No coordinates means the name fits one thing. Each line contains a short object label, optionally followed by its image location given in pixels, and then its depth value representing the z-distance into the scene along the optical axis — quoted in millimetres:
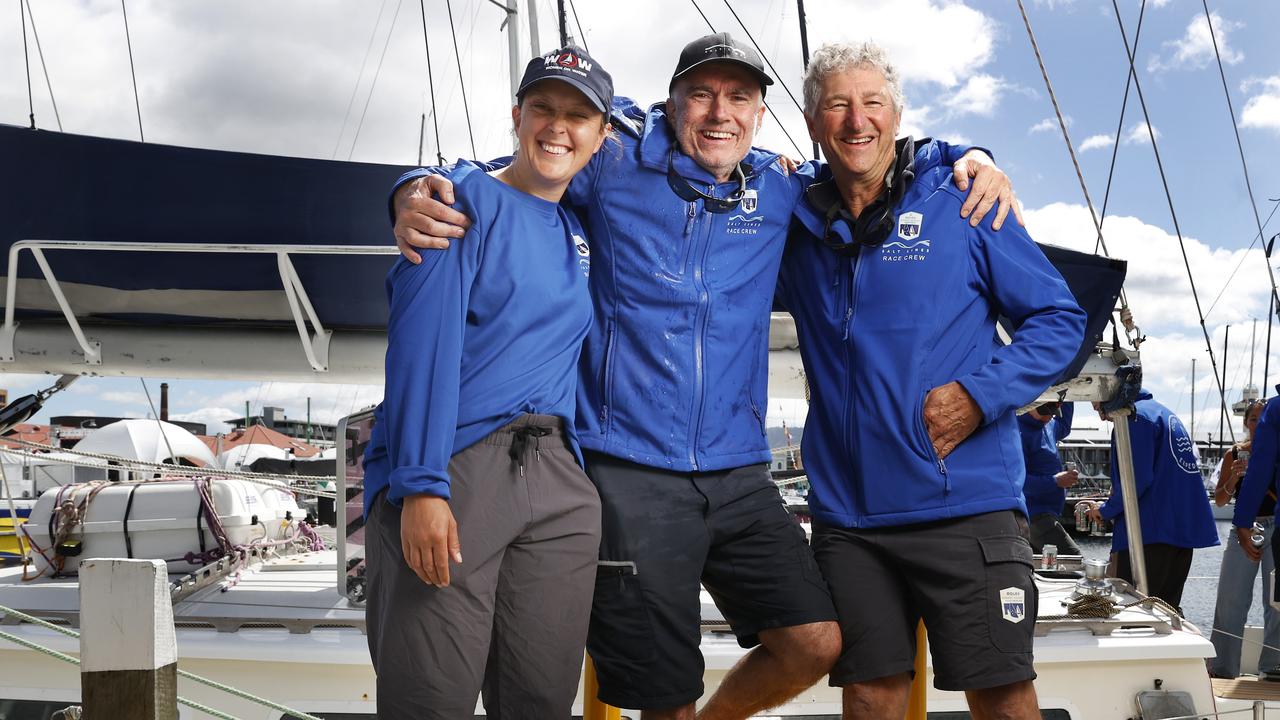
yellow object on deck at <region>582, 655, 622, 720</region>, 2877
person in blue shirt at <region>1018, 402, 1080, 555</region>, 7156
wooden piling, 1980
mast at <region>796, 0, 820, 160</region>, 8227
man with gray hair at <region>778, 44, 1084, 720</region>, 2463
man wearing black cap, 2465
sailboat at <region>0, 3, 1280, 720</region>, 3920
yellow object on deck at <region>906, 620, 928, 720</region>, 2869
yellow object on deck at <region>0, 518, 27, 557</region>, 18516
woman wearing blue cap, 2162
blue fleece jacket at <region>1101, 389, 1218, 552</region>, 6754
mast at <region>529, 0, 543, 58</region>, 7008
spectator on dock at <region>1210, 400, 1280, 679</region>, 6270
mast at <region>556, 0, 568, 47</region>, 8430
